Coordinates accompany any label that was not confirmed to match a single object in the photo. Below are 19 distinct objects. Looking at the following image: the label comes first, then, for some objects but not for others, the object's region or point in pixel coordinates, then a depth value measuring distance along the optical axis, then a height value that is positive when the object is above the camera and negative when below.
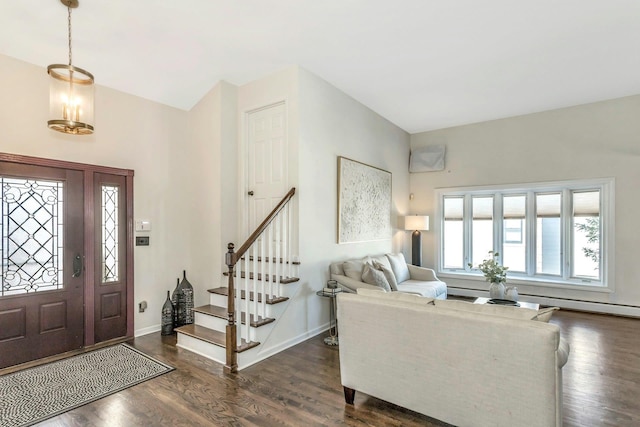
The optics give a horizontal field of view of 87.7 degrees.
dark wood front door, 3.24 -0.50
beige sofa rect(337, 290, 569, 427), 1.81 -0.91
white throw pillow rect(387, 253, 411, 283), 5.23 -0.89
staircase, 3.15 -1.00
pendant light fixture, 2.42 +0.82
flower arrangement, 4.23 -0.77
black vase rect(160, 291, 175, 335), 4.15 -1.32
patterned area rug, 2.50 -1.49
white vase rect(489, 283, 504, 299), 4.14 -0.98
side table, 3.86 -1.32
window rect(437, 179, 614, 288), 5.18 -0.31
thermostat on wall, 4.17 -0.16
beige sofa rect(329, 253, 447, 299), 4.14 -0.89
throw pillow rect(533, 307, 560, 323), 1.95 -0.61
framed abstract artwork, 4.71 +0.16
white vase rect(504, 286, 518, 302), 4.06 -1.01
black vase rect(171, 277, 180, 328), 4.25 -1.16
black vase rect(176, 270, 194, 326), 4.31 -1.18
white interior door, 4.19 +0.67
